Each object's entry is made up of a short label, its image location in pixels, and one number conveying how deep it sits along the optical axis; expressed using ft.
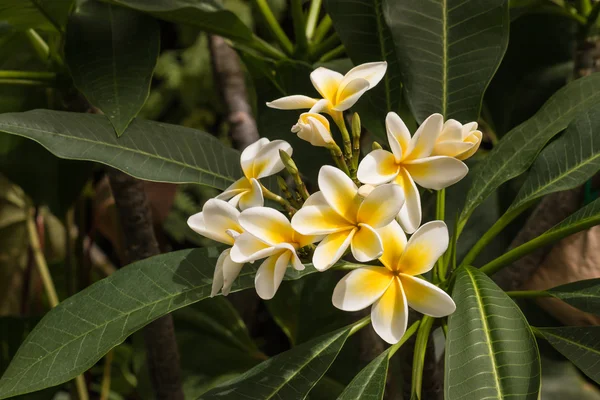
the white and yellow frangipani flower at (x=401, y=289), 4.46
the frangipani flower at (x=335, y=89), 4.71
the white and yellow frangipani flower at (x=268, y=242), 4.49
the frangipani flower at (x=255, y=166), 4.73
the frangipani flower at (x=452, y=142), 4.60
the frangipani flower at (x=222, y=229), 4.57
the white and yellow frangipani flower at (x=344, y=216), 4.44
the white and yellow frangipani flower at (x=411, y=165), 4.54
